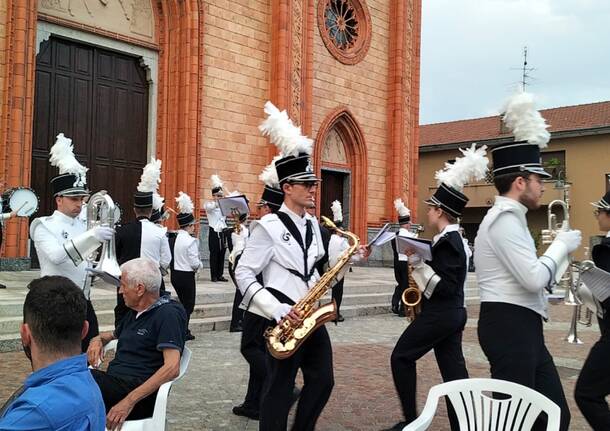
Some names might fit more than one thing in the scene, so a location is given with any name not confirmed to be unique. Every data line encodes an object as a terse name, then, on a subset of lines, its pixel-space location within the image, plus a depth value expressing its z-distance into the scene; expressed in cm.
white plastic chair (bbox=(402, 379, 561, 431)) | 345
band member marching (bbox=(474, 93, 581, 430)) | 388
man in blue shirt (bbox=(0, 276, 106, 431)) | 208
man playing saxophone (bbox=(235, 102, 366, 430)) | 448
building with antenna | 3406
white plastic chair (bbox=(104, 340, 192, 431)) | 395
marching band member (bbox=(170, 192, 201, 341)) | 999
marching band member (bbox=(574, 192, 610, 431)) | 434
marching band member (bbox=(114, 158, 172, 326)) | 829
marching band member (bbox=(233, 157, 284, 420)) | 601
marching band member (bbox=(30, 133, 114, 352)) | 529
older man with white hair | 415
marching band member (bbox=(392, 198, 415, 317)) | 1287
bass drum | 1078
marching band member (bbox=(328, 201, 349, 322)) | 822
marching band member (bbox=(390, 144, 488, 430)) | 541
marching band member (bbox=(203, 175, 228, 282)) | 1524
